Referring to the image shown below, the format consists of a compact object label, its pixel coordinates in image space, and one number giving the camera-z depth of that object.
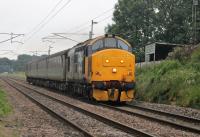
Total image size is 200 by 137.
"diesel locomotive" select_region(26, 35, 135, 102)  25.88
